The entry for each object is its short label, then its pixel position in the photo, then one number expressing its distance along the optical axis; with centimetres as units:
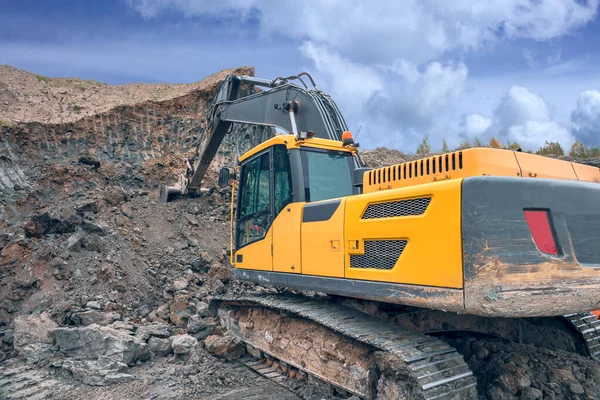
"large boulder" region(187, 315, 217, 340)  599
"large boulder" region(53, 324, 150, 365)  523
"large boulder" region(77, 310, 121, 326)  611
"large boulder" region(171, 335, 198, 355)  540
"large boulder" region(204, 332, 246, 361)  545
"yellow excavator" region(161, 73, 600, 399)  287
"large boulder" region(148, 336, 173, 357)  554
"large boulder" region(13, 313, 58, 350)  566
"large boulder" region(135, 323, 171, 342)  570
